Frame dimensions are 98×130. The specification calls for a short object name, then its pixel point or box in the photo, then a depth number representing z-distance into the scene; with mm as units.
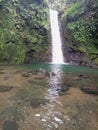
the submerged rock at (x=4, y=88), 5244
